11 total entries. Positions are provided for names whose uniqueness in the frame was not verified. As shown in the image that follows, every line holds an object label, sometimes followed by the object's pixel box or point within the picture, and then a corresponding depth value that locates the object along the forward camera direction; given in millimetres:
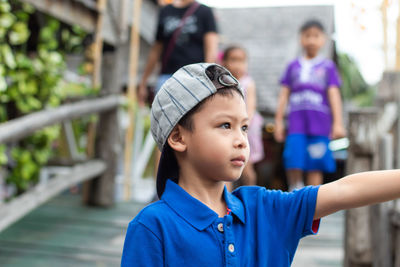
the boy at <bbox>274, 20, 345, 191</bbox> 3641
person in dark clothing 3422
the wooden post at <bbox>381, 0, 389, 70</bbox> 3486
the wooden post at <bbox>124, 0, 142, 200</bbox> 4898
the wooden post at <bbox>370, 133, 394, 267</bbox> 2762
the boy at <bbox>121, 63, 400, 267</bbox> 1190
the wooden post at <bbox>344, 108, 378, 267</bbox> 2756
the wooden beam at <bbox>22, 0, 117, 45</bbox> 3197
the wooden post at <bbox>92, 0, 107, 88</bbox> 3986
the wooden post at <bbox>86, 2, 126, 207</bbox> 4270
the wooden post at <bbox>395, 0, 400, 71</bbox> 4081
